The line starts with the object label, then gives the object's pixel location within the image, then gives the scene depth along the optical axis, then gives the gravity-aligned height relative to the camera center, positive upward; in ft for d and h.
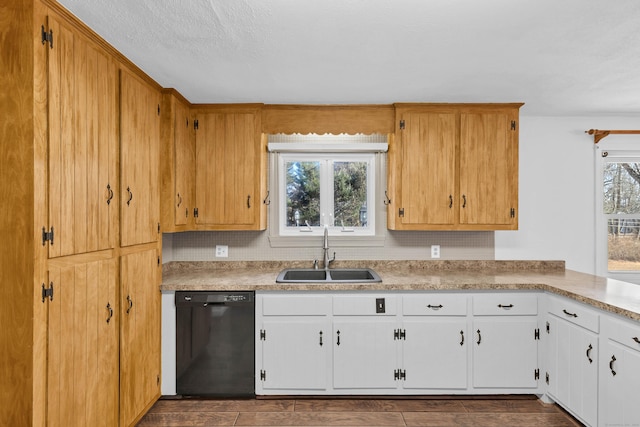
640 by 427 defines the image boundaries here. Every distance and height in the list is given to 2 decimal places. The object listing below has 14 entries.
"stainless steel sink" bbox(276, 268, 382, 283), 10.41 -1.66
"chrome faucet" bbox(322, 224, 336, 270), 10.43 -0.93
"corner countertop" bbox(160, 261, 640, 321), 7.71 -1.59
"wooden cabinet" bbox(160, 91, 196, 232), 8.80 +1.30
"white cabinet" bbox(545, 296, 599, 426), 7.18 -2.99
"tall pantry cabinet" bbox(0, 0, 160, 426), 4.75 -0.16
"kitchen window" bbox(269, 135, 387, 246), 10.89 +0.61
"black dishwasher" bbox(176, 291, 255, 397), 8.66 -3.01
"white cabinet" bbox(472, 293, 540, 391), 8.71 -3.04
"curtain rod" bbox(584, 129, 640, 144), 10.76 +2.48
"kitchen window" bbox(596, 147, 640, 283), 11.05 +0.04
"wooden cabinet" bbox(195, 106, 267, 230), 9.84 +1.32
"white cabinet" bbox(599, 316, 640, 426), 6.29 -2.82
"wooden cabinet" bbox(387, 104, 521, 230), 9.78 +1.59
